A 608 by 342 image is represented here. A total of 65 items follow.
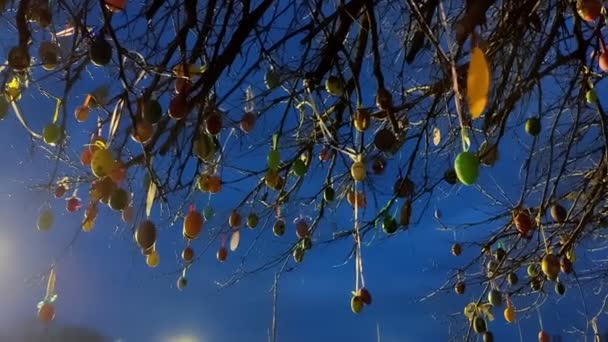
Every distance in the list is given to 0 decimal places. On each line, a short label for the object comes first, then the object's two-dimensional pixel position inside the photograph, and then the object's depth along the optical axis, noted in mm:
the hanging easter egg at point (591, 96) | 1664
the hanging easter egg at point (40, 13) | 1249
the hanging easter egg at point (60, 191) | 1843
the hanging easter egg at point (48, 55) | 1288
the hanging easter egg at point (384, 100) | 1394
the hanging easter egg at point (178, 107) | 1111
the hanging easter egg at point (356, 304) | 1707
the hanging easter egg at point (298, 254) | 2357
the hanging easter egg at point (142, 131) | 1054
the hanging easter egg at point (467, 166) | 916
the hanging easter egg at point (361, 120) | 1447
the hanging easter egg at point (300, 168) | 1912
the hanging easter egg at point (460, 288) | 2580
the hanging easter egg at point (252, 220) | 2244
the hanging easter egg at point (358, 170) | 1395
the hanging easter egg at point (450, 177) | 1742
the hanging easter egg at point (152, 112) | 1106
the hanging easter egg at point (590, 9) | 1295
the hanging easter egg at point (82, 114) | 1540
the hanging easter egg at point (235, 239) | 2032
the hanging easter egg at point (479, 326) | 2287
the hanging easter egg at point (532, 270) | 2424
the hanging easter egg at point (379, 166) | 2076
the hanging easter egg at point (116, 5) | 1147
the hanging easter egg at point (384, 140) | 1410
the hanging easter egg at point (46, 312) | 1539
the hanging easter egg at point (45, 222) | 1627
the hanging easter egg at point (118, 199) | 1112
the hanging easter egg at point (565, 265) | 1958
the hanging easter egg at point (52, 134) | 1279
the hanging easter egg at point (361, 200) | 2096
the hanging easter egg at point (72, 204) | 1856
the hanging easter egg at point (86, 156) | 1362
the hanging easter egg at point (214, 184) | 1697
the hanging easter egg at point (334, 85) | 1582
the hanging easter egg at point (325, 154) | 2252
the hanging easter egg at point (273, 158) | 1486
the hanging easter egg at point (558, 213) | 2039
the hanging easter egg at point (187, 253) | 2090
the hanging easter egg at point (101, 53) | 1086
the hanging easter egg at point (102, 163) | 1093
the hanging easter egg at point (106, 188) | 1113
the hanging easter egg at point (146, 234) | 1142
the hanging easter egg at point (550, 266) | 1843
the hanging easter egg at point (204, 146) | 1206
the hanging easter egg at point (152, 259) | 1699
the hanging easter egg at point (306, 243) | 2369
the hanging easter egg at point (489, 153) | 1508
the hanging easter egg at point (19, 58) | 1147
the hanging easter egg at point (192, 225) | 1395
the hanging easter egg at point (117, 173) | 1125
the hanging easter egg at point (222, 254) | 2211
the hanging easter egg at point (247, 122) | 1708
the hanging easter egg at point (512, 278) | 2498
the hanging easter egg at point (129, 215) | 1653
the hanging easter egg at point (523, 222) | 1856
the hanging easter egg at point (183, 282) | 2283
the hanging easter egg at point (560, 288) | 2426
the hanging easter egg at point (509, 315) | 2408
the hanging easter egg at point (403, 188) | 1799
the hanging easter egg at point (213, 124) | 1312
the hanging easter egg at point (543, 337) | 2514
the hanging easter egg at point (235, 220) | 2080
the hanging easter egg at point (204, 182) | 1685
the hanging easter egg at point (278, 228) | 2271
